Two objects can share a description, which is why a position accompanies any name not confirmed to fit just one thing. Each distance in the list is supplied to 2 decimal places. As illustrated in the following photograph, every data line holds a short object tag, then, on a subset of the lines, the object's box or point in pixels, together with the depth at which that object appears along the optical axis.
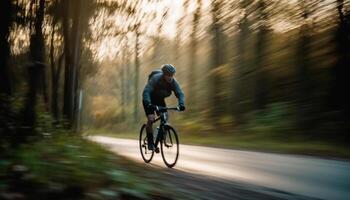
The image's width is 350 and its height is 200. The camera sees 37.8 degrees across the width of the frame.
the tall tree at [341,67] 17.83
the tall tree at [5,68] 6.26
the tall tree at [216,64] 25.77
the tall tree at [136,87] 34.74
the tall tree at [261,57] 21.78
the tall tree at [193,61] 25.66
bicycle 10.44
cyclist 10.15
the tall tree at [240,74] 24.22
